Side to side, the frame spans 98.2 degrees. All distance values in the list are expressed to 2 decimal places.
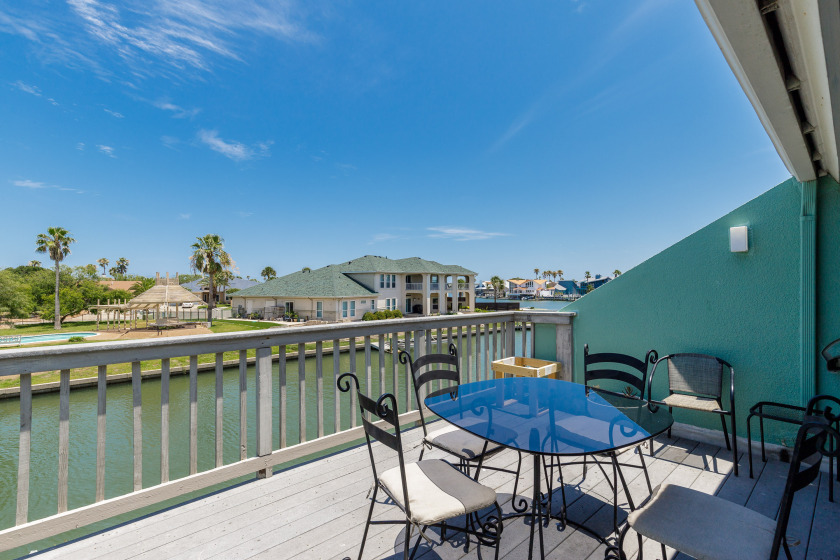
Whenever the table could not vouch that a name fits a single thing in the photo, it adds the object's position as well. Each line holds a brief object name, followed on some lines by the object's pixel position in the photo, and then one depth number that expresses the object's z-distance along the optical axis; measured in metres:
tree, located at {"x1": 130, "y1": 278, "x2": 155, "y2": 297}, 44.26
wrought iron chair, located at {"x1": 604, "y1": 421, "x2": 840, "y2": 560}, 1.03
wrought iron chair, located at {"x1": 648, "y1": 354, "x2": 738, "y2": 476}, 2.74
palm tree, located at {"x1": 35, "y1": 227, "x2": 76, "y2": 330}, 30.11
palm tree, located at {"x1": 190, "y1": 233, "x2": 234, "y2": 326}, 28.89
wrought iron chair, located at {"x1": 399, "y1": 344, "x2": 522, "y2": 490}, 1.90
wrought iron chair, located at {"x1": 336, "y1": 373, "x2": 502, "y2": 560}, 1.32
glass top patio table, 1.56
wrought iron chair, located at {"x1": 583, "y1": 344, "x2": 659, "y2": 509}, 2.36
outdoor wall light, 2.80
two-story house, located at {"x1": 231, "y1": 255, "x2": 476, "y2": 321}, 26.91
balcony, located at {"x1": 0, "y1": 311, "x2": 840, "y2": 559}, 1.70
